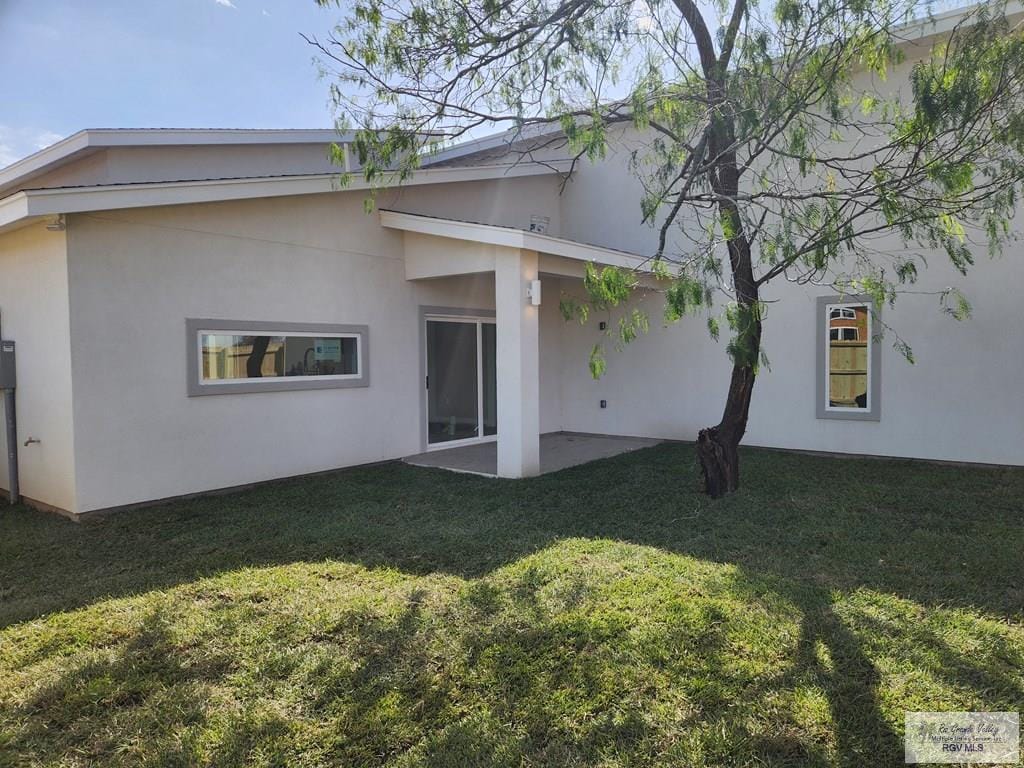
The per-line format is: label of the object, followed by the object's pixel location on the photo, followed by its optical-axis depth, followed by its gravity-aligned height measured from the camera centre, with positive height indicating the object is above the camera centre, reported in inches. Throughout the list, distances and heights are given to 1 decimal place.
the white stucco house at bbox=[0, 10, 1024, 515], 256.8 +10.5
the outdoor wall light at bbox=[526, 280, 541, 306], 311.7 +31.7
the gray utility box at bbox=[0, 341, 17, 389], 279.4 -1.8
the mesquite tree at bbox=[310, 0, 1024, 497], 180.5 +82.1
